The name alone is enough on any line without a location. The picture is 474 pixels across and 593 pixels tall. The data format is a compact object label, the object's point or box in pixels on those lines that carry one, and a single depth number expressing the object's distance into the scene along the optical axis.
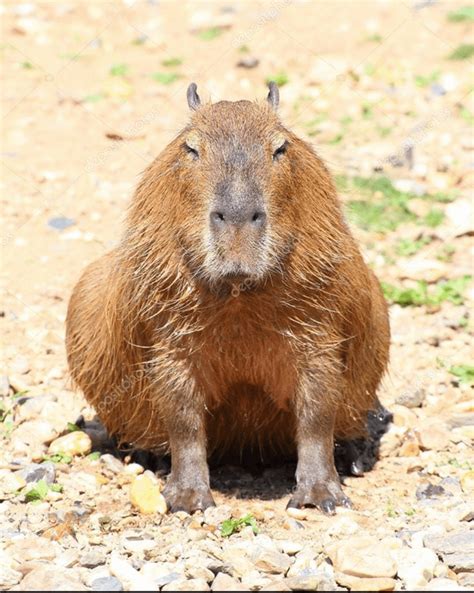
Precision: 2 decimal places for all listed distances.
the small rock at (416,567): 9.19
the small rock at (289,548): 9.93
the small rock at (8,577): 9.06
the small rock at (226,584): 8.95
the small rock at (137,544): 9.91
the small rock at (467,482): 11.74
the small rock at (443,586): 8.96
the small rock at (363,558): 9.16
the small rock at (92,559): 9.53
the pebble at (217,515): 10.88
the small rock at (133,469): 12.55
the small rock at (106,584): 8.93
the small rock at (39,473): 11.87
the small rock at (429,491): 11.73
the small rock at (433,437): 12.98
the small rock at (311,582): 8.97
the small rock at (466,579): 9.20
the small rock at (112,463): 12.56
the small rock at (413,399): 14.40
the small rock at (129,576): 8.91
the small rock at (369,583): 9.05
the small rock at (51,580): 8.87
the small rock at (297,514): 11.20
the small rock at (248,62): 25.25
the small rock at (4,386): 14.13
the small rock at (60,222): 18.56
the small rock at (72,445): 12.78
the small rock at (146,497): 11.40
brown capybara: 10.40
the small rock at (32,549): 9.59
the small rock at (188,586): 8.86
